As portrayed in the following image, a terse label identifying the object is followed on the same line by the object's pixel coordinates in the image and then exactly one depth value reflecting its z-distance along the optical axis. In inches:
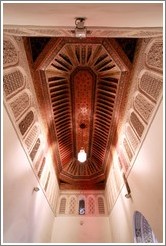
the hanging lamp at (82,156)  198.7
